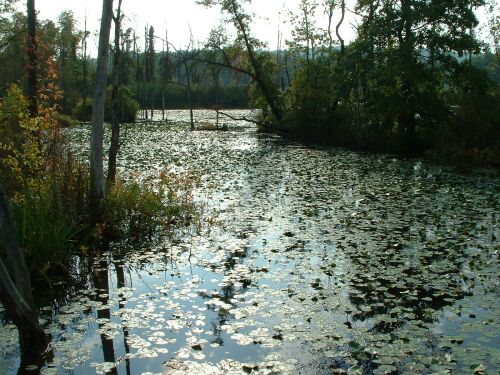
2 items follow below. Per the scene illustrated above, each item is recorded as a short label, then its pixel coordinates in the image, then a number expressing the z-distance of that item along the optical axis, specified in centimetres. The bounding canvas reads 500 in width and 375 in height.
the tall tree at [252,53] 2980
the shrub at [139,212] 898
